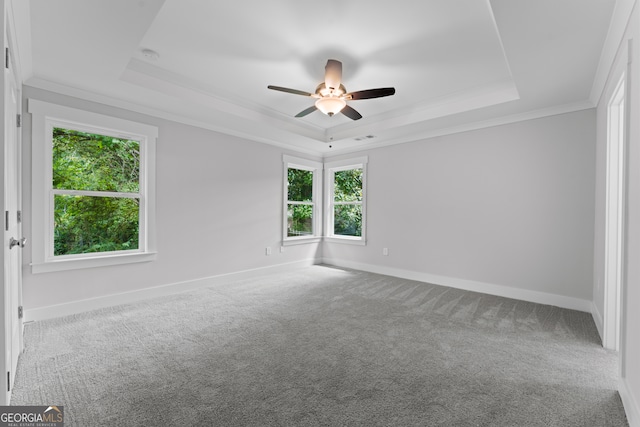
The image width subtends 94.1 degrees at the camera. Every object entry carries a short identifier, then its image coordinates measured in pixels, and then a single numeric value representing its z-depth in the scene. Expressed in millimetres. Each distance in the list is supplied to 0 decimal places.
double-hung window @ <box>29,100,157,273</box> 3004
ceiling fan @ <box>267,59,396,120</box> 2896
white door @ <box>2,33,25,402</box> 1905
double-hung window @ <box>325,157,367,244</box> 5797
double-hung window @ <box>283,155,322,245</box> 5695
